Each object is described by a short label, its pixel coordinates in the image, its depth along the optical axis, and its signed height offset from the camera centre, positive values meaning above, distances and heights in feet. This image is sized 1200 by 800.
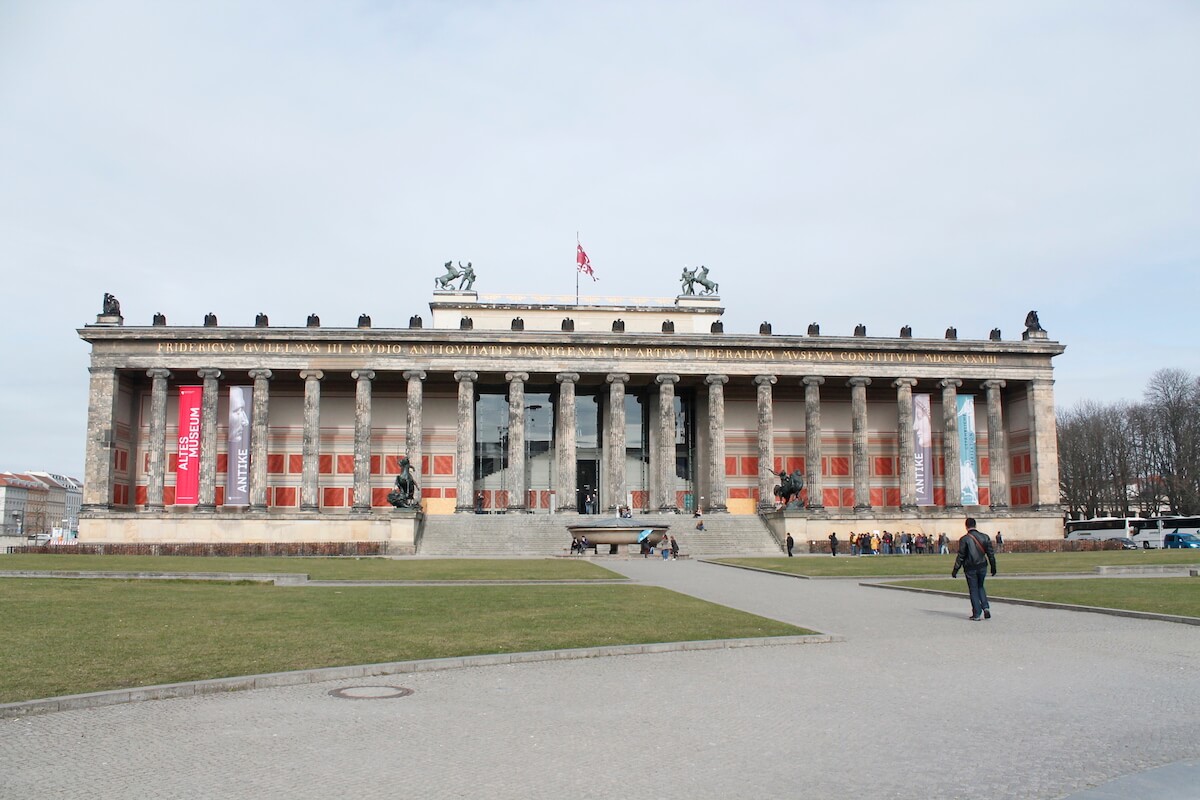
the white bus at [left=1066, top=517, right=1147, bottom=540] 229.25 -4.89
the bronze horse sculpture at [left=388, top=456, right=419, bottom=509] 187.32 +4.41
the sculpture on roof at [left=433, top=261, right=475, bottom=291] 237.86 +55.89
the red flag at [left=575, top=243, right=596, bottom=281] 225.56 +56.27
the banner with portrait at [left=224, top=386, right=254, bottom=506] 201.36 +12.51
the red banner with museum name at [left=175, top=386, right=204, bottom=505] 201.98 +13.90
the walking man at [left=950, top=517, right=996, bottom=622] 63.67 -3.52
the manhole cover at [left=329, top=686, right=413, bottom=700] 36.58 -6.69
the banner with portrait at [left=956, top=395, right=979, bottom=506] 216.13 +15.55
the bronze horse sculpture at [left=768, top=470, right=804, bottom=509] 194.08 +4.65
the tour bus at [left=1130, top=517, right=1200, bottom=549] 221.05 -5.75
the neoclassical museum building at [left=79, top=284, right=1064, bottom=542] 204.64 +19.76
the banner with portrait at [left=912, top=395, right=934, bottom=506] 211.82 +12.65
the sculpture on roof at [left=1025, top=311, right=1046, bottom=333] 223.30 +40.92
